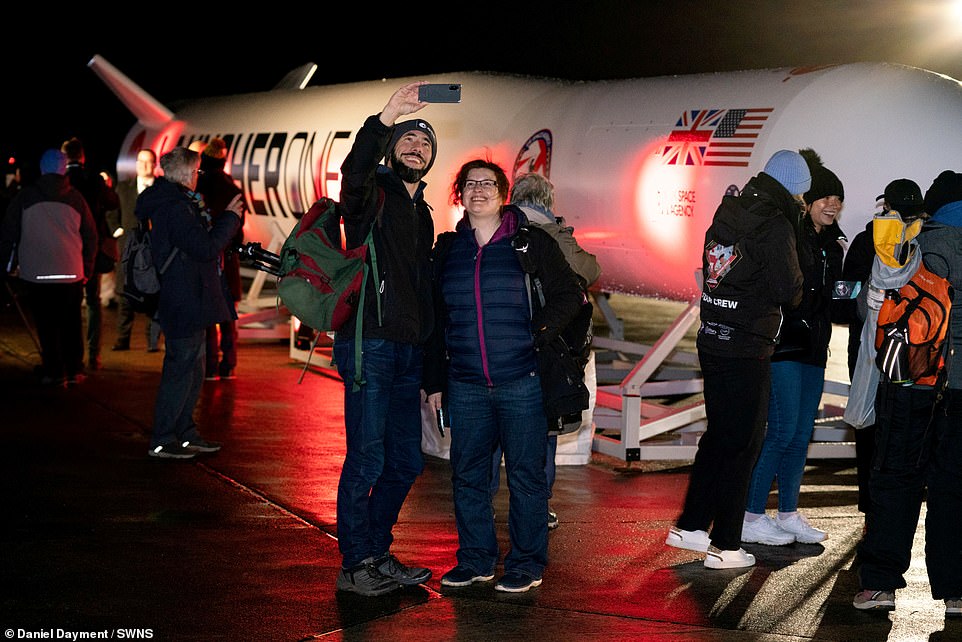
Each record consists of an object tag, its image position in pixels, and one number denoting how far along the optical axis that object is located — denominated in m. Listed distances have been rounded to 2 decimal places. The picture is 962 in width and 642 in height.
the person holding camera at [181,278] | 7.63
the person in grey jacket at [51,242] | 9.80
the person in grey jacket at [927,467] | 4.92
